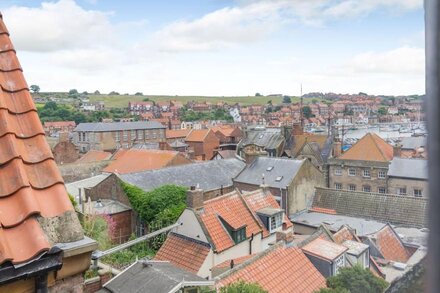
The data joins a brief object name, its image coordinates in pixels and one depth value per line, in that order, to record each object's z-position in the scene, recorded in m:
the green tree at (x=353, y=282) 5.00
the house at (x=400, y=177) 25.95
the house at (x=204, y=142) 54.78
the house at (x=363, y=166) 29.19
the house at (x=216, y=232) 14.18
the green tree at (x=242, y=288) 8.33
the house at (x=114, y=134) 58.88
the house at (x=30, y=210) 2.24
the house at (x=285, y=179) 23.31
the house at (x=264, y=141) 40.16
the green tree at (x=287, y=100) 172.75
